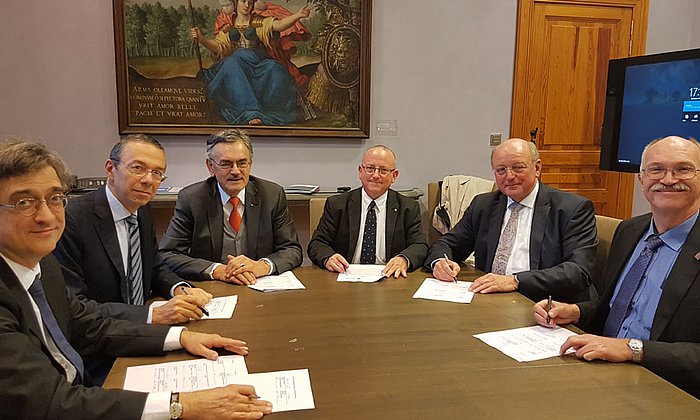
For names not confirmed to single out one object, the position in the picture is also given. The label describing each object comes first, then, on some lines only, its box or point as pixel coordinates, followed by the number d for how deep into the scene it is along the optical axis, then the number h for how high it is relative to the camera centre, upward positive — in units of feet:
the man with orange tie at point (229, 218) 8.27 -1.55
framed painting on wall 13.20 +1.40
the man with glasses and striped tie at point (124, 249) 5.58 -1.56
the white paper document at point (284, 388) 3.74 -1.99
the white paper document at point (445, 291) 6.33 -2.09
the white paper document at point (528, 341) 4.66 -2.02
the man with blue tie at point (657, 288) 4.55 -1.70
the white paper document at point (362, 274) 7.16 -2.12
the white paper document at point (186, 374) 4.03 -2.02
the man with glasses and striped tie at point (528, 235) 7.16 -1.65
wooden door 14.96 +1.51
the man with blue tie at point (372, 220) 9.04 -1.68
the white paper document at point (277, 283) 6.71 -2.12
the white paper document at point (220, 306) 5.59 -2.06
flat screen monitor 11.54 +0.53
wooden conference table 3.69 -2.00
